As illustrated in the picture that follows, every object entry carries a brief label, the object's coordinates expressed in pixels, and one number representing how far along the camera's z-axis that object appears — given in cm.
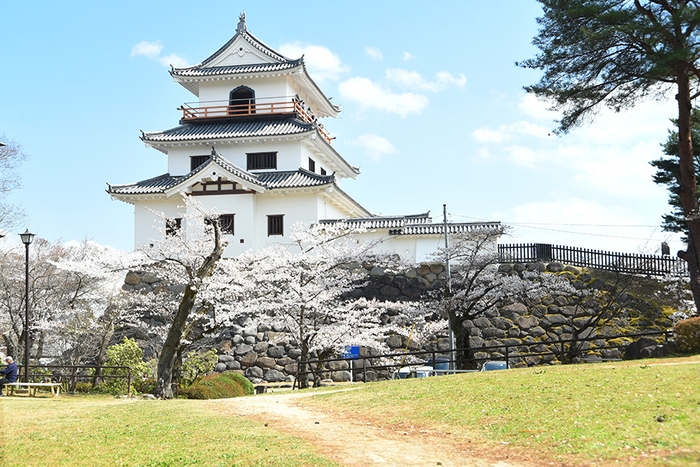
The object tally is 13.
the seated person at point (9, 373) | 2148
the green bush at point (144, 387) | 2698
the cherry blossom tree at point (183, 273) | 2166
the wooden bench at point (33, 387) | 2220
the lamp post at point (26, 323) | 2344
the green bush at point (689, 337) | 1975
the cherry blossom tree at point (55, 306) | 3222
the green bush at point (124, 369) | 2683
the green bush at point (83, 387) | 2818
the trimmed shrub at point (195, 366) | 2823
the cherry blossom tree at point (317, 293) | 2827
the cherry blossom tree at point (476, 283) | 2831
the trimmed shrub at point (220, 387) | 2228
